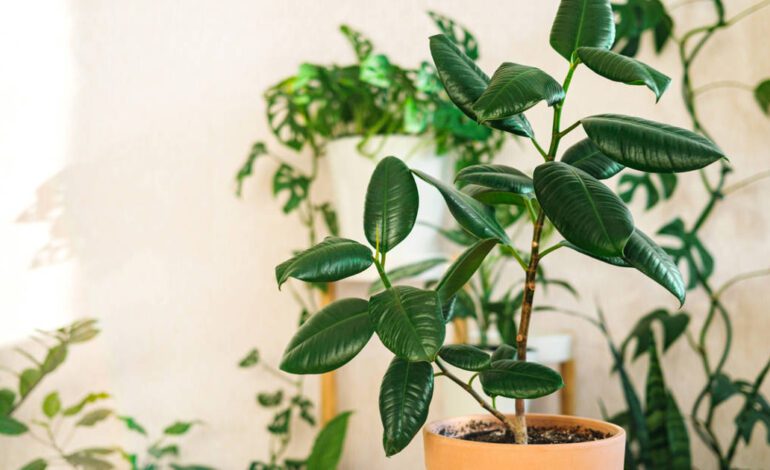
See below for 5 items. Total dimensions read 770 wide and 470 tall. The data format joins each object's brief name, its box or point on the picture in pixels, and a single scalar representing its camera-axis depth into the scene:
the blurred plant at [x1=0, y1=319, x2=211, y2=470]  1.69
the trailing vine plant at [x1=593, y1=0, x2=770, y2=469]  1.51
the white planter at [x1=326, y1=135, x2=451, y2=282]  1.64
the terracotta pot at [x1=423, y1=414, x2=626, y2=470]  0.71
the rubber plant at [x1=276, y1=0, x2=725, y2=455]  0.66
